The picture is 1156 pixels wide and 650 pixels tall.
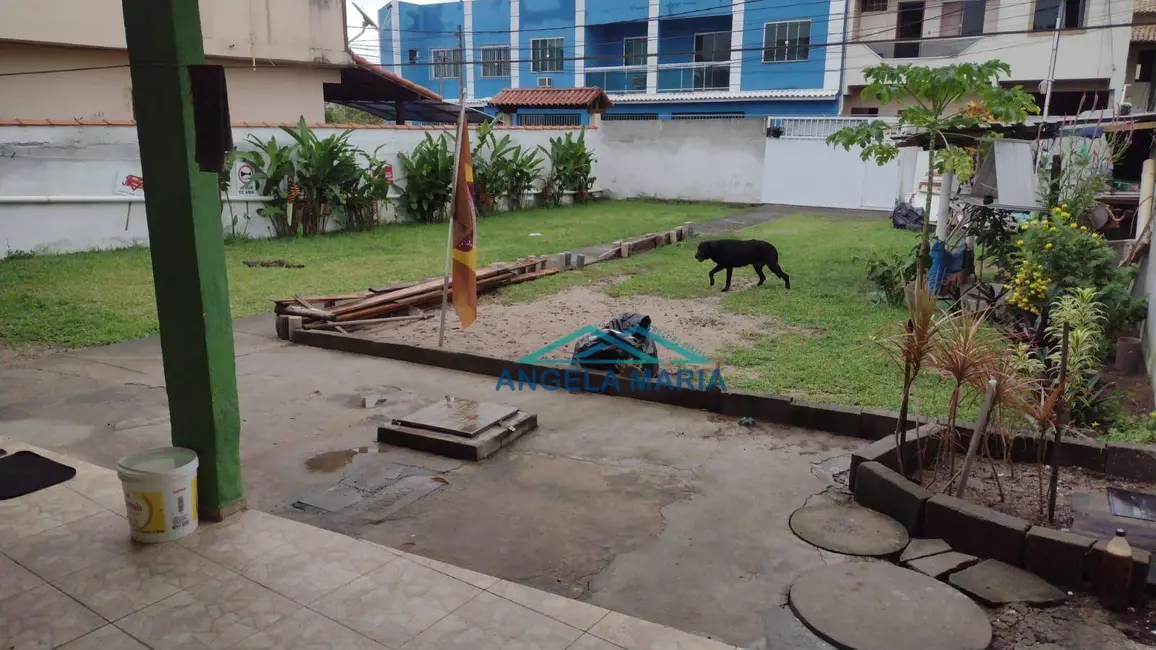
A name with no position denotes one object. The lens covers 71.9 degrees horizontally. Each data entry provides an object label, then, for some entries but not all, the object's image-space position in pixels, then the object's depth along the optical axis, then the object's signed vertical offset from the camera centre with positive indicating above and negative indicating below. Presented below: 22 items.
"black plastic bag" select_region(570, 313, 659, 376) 6.96 -1.64
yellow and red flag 7.71 -0.82
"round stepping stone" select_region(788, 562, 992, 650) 3.41 -1.99
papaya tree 8.11 +0.62
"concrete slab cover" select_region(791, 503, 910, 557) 4.23 -1.99
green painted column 3.79 -0.47
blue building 28.72 +4.49
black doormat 4.59 -1.89
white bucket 3.90 -1.64
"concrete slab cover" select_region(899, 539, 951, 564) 4.13 -1.97
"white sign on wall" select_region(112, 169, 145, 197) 13.88 -0.47
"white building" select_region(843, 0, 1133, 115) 23.83 +3.93
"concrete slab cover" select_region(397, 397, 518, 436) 5.68 -1.87
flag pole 7.70 -0.25
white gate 21.47 -0.24
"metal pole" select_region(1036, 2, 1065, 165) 20.24 +3.47
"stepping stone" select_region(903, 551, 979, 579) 3.96 -1.97
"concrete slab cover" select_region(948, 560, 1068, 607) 3.71 -1.96
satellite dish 24.19 +4.26
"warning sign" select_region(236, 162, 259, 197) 15.27 -0.44
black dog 10.76 -1.21
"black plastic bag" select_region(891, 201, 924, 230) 16.88 -1.10
